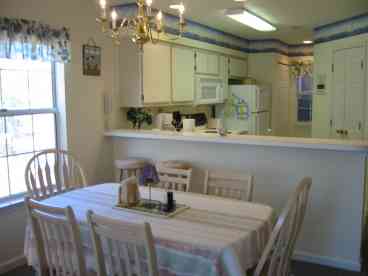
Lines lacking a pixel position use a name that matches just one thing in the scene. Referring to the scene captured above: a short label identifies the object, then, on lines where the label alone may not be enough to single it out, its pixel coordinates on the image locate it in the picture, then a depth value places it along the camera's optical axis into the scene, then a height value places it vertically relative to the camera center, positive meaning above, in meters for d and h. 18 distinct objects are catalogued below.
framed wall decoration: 3.95 +0.57
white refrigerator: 6.43 +0.06
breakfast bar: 3.20 -0.55
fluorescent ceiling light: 4.41 +1.18
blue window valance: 3.05 +0.62
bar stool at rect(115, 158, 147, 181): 3.97 -0.53
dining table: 1.93 -0.64
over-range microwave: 5.50 +0.36
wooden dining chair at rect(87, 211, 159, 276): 1.65 -0.60
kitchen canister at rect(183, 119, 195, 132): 4.74 -0.15
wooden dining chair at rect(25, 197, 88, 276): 1.90 -0.64
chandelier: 2.43 +0.59
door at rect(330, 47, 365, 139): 5.13 +0.24
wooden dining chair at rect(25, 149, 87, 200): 3.01 -0.52
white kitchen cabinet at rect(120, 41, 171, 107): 4.27 +0.45
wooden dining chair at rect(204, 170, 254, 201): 2.79 -0.53
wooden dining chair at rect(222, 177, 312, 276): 1.86 -0.67
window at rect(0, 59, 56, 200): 3.30 -0.02
